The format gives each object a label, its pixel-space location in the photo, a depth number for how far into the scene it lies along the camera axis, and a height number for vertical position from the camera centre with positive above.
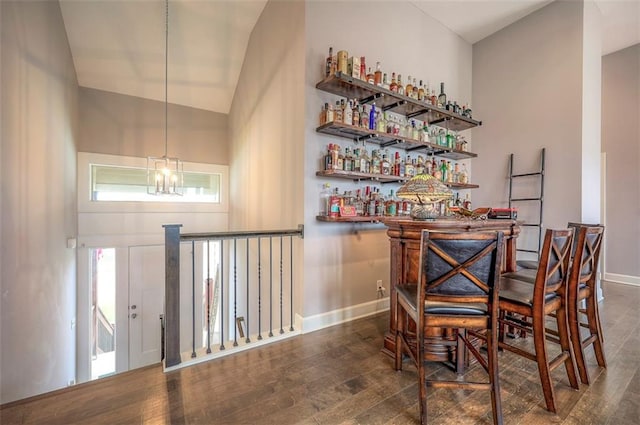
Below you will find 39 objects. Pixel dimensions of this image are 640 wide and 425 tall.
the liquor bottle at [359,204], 2.80 +0.07
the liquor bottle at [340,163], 2.53 +0.45
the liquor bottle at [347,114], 2.48 +0.88
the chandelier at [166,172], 3.40 +0.53
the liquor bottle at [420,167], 3.14 +0.51
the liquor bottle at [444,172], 3.38 +0.48
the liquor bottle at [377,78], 2.64 +1.29
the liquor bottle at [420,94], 3.04 +1.30
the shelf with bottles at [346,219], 2.46 -0.07
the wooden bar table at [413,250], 1.77 -0.27
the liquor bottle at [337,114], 2.47 +0.88
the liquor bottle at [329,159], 2.50 +0.48
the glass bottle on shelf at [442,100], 3.19 +1.31
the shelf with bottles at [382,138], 2.46 +0.74
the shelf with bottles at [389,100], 2.42 +1.12
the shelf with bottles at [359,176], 2.46 +0.34
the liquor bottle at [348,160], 2.59 +0.48
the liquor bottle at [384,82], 2.73 +1.33
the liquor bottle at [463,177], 3.62 +0.46
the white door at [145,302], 4.59 -1.58
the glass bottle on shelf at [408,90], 2.99 +1.33
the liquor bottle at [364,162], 2.68 +0.48
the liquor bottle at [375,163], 2.75 +0.49
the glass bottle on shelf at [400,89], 2.84 +1.28
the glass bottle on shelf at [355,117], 2.54 +0.88
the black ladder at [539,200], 3.34 +0.14
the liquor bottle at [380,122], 2.75 +0.90
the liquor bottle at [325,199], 2.63 +0.12
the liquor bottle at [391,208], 2.90 +0.03
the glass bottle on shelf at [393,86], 2.78 +1.27
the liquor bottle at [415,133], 3.08 +0.88
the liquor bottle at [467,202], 3.84 +0.13
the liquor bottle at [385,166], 2.79 +0.46
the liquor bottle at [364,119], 2.62 +0.90
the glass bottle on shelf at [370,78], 2.63 +1.29
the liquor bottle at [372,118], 2.68 +0.91
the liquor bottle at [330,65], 2.48 +1.34
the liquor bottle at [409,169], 2.99 +0.47
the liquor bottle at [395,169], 2.92 +0.45
